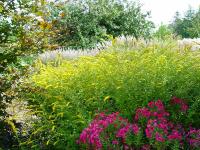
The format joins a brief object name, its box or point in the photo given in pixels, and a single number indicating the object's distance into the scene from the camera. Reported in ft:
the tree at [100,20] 32.52
